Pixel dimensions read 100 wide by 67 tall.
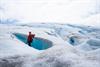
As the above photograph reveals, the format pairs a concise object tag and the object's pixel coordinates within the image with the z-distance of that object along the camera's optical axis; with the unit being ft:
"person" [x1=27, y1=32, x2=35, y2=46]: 15.94
